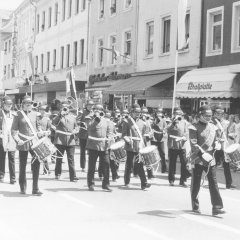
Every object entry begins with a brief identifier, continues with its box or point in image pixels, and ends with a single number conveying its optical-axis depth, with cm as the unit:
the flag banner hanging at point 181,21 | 1772
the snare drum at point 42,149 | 1035
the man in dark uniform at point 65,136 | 1264
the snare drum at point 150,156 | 1090
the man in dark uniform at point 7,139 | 1202
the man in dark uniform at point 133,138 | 1155
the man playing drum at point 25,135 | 1048
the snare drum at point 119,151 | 1170
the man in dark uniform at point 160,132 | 1521
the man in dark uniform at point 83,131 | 1473
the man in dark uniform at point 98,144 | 1114
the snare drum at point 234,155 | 1077
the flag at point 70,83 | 2263
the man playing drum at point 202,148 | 878
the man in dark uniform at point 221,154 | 1161
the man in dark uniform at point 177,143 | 1223
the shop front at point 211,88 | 1872
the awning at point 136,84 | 2353
